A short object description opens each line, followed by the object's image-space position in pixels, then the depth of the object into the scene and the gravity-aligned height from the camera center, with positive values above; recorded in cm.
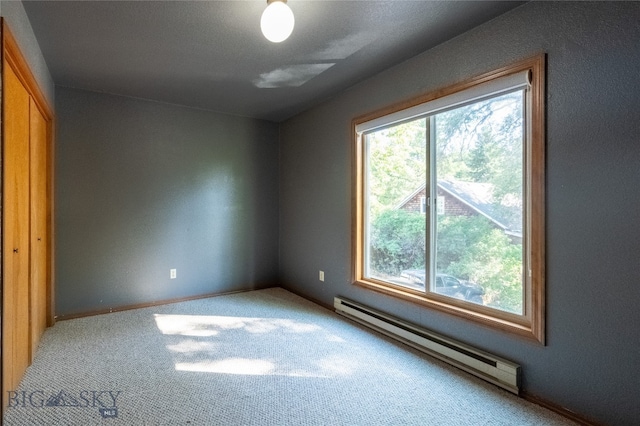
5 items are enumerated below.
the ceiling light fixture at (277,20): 175 +104
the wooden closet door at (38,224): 254 -10
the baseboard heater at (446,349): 205 -99
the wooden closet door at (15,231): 180 -12
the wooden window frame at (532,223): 193 -6
